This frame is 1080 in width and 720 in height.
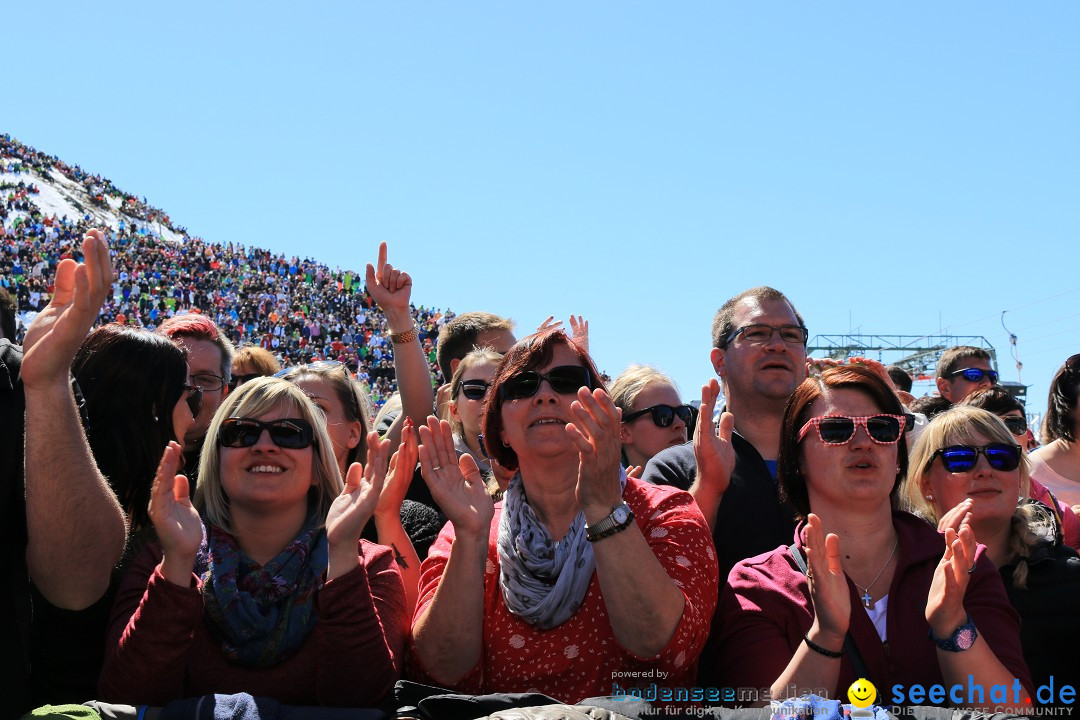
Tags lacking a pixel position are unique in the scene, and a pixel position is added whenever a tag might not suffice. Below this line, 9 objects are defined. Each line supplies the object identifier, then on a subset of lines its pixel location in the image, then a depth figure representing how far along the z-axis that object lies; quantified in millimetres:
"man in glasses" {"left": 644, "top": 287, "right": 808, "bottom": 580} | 3496
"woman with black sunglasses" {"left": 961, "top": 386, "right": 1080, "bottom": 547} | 5340
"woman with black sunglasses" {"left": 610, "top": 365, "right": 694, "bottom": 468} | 4922
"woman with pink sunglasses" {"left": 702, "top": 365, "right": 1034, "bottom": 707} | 2605
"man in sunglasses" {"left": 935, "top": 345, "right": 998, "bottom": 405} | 6398
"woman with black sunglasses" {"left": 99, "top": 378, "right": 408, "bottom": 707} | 2686
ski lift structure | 33719
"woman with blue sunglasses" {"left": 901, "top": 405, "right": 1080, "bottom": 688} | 3277
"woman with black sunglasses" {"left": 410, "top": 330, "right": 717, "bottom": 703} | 2648
